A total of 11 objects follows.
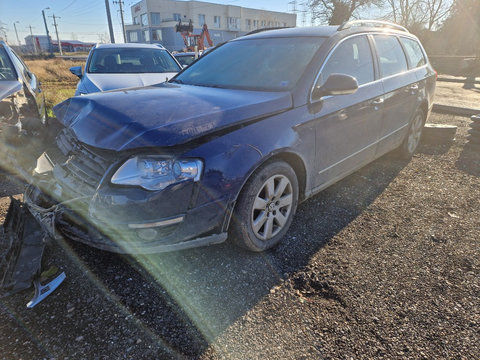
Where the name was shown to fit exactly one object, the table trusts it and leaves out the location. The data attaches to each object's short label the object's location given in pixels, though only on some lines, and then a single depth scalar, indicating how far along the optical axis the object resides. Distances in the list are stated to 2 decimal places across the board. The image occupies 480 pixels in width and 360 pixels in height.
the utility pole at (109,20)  20.17
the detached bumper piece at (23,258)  2.10
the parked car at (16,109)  4.07
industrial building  56.50
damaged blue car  1.99
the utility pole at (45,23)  56.06
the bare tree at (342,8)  35.78
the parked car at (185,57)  12.91
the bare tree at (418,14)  34.62
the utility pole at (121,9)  40.08
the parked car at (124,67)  5.47
